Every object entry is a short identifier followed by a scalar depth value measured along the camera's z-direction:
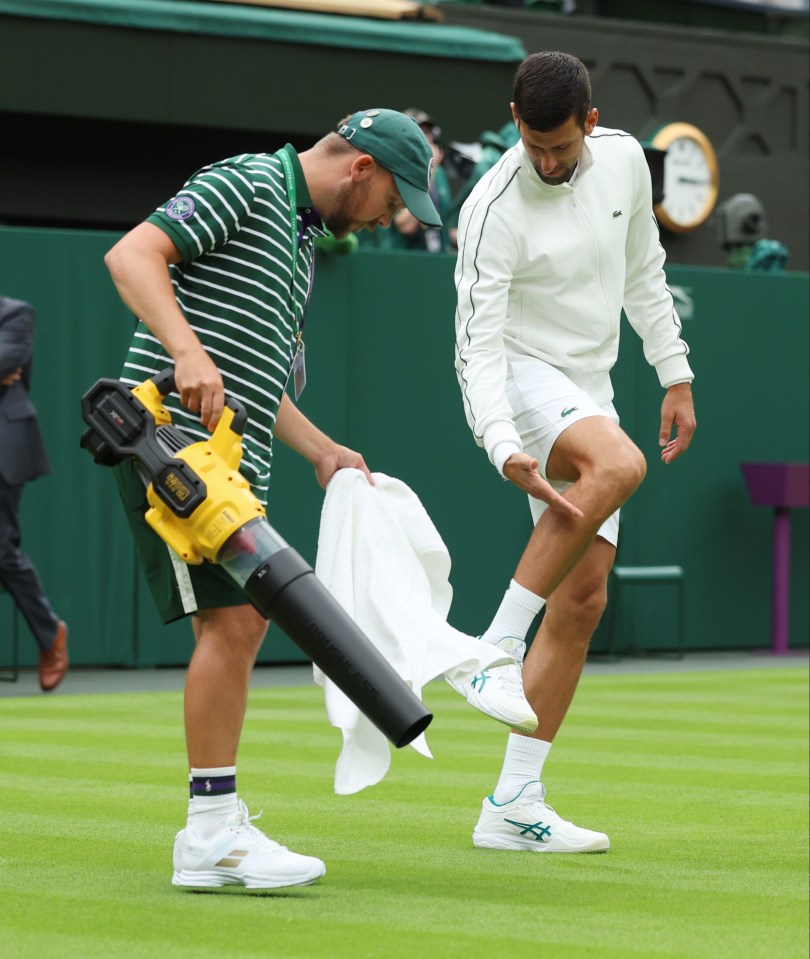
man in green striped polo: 9.95
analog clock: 40.59
